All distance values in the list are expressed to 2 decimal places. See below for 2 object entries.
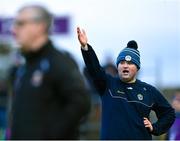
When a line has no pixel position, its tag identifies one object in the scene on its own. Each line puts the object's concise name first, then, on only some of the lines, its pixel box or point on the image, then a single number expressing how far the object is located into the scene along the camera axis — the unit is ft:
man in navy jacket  61.87
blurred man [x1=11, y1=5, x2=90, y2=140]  46.68
